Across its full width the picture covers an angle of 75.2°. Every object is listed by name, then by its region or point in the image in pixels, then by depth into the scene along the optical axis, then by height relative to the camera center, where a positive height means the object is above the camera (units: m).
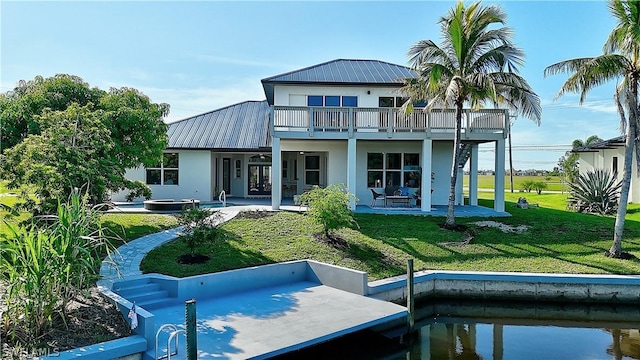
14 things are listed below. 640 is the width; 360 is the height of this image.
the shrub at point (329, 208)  12.05 -0.91
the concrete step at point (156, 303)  8.32 -2.56
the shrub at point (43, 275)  5.93 -1.47
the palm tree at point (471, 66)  13.38 +3.73
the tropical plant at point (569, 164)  34.71 +1.25
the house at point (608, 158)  23.52 +1.26
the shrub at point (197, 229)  10.53 -1.35
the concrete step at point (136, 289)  8.45 -2.34
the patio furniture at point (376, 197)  17.88 -0.86
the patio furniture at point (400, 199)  17.69 -0.94
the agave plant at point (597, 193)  19.25 -0.75
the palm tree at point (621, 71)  11.19 +2.97
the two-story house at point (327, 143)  16.72 +1.57
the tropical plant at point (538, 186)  35.79 -0.78
